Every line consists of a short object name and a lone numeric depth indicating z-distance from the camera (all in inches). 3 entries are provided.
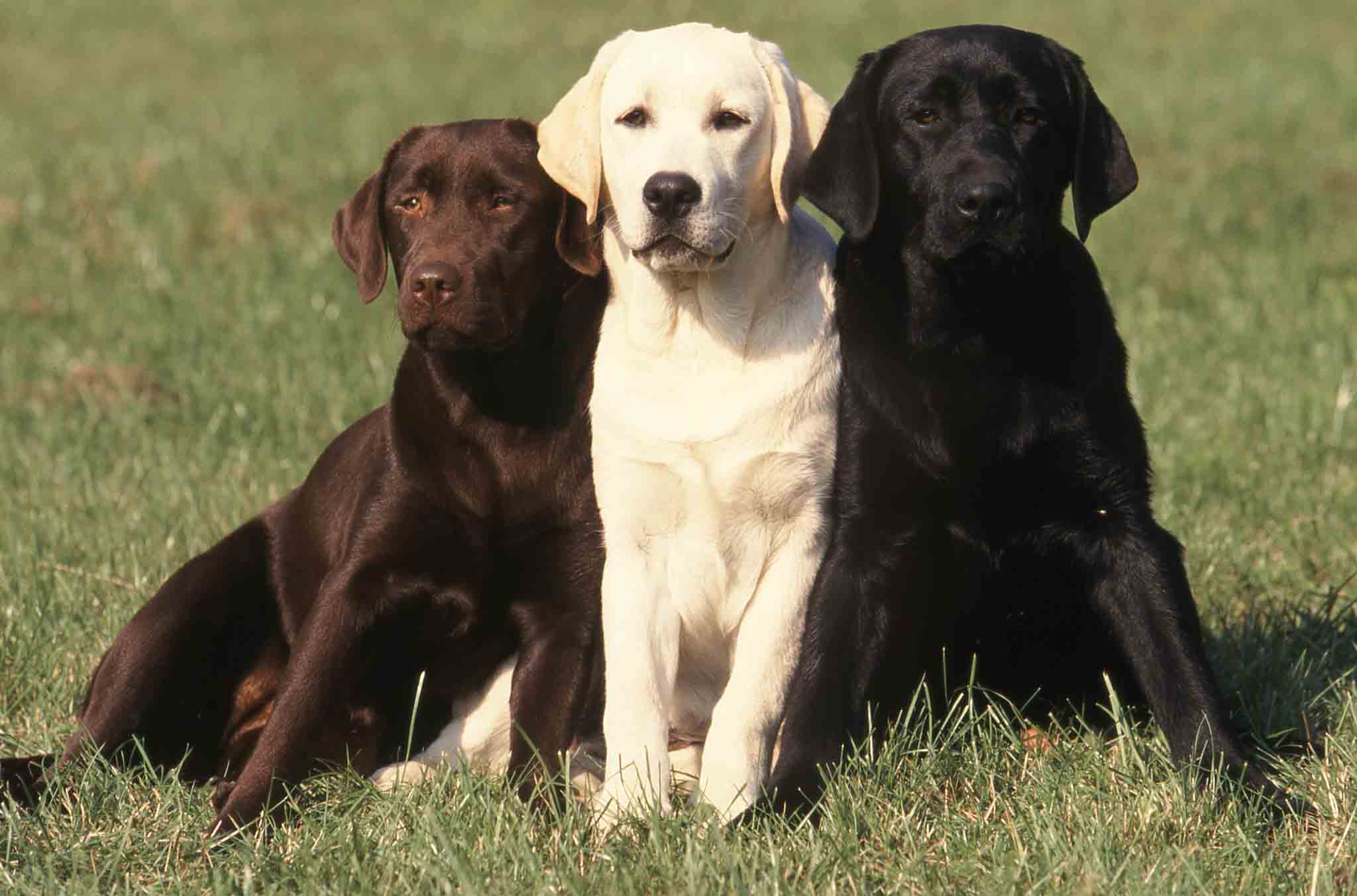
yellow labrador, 279.1
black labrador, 275.1
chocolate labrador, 298.4
